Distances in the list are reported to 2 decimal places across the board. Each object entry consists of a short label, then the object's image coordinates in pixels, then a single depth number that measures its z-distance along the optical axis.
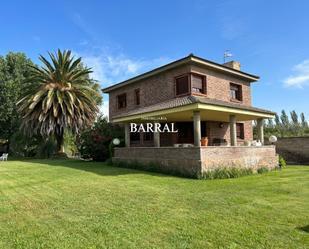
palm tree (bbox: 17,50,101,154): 27.86
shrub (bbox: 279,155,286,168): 19.98
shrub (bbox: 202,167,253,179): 13.33
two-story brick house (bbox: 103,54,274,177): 16.61
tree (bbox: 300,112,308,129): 92.47
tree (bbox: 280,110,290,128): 98.55
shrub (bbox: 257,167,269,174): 16.25
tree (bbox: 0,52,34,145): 38.22
